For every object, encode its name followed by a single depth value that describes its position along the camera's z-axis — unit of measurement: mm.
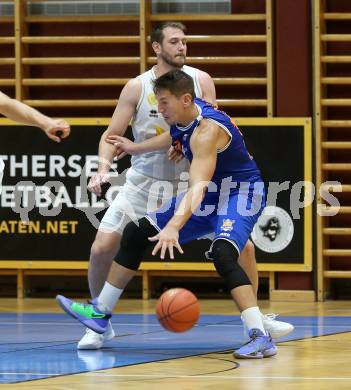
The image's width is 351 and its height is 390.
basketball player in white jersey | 13219
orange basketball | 11453
